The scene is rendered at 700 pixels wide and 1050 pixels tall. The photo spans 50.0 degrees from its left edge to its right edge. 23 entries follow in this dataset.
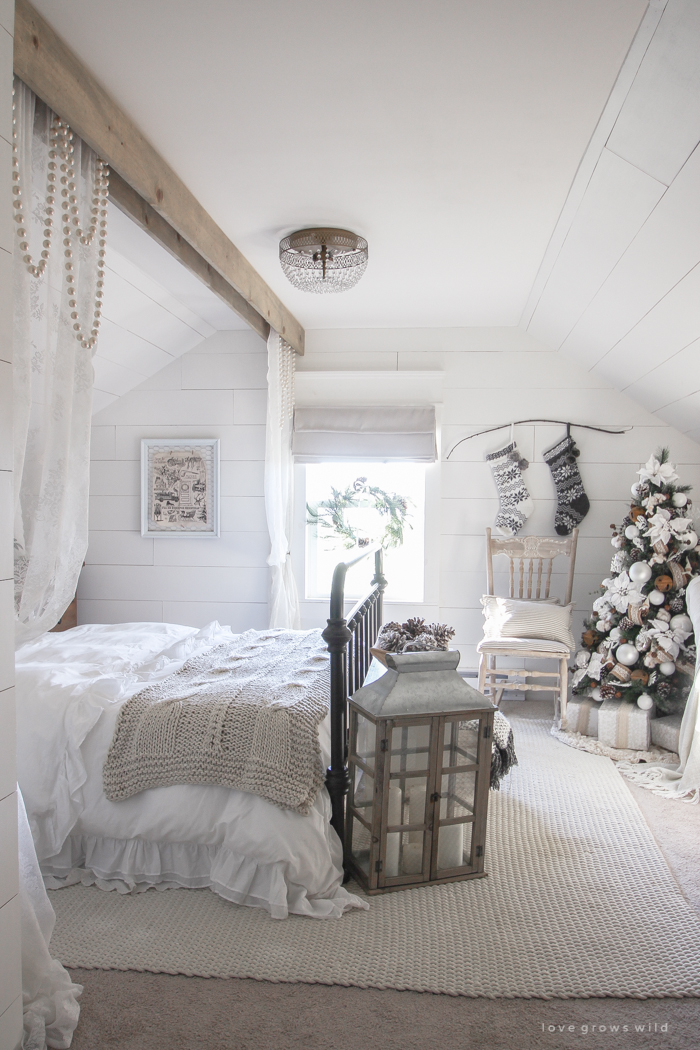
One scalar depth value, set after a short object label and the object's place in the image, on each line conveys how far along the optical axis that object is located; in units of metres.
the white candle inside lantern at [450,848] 2.31
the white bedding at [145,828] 2.15
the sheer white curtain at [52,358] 1.68
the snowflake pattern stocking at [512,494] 4.54
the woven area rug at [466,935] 1.87
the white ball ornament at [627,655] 3.70
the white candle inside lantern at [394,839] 2.21
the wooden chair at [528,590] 3.94
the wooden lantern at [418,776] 2.20
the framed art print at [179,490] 4.80
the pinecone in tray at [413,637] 2.65
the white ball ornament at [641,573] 3.70
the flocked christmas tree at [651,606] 3.64
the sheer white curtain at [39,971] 1.61
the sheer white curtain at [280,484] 4.35
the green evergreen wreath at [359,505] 4.79
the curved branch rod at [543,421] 4.52
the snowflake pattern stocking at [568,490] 4.48
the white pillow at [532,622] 4.02
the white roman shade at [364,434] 4.63
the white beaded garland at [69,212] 1.88
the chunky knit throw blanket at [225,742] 2.18
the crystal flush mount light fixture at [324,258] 3.10
